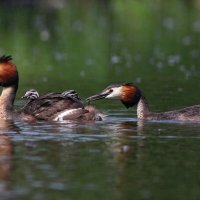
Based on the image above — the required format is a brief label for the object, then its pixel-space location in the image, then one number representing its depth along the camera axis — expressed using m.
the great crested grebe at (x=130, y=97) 18.97
